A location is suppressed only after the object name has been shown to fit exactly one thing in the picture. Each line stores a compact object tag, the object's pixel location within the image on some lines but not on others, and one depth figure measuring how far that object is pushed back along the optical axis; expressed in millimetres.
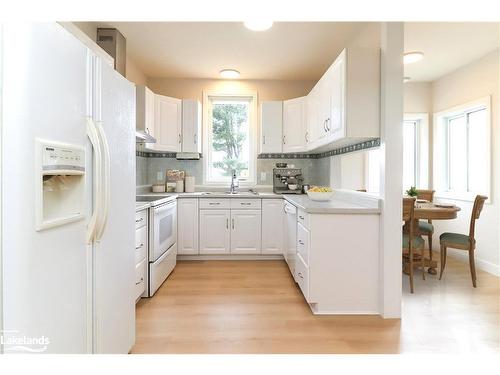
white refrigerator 829
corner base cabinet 2293
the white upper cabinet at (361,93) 2291
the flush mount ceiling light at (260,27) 2463
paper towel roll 4242
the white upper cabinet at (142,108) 3479
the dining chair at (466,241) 2889
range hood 2631
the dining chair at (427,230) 3469
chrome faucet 4200
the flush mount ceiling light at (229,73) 3990
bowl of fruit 2906
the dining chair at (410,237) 2678
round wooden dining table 2893
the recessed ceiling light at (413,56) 3406
